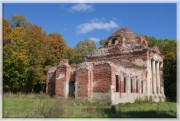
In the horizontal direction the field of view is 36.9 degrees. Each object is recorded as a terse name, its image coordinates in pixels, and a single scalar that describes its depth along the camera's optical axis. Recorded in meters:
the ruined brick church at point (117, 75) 23.89
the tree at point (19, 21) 41.41
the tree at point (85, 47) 58.53
